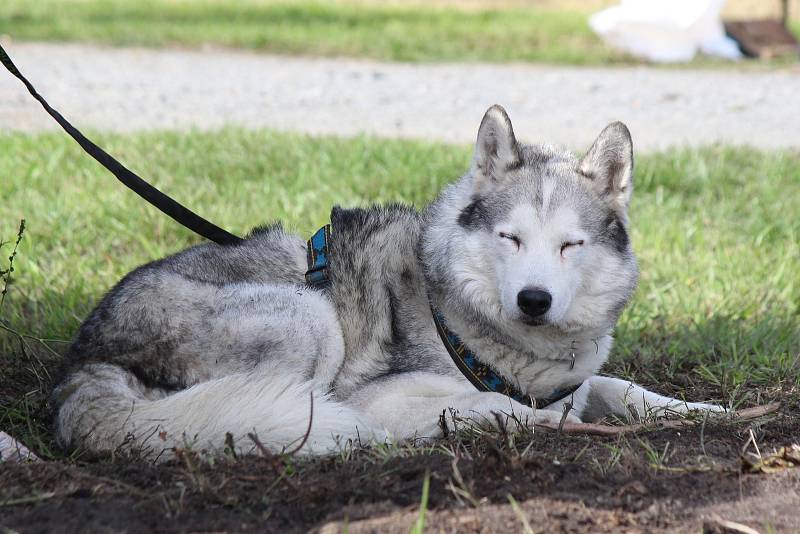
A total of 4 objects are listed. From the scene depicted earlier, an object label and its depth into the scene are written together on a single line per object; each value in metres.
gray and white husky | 6.41
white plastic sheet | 23.02
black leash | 7.55
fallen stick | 6.53
